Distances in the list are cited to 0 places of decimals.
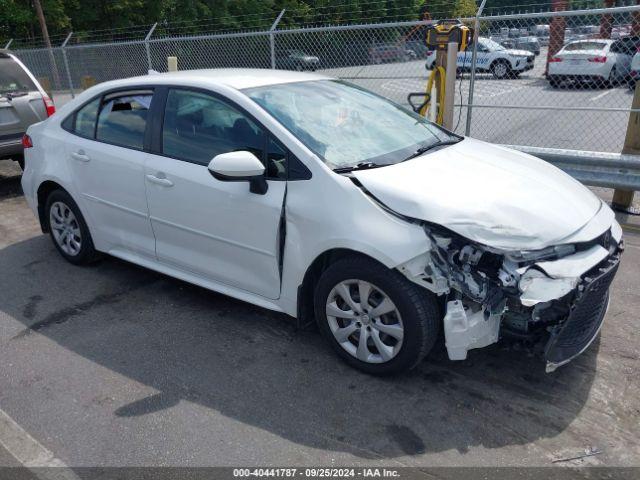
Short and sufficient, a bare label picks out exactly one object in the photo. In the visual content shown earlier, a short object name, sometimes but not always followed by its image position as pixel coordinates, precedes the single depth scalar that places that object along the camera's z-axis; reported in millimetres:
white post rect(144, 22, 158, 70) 9886
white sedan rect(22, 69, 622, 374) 2838
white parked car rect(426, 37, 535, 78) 10184
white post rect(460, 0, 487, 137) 6312
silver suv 7047
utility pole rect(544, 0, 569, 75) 8875
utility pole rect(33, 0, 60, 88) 12455
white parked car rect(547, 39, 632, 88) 10155
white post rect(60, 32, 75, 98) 11844
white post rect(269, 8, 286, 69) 8133
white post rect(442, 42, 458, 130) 6477
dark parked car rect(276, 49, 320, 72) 9391
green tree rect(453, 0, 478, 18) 13836
